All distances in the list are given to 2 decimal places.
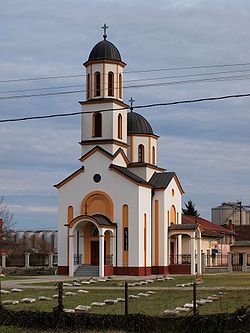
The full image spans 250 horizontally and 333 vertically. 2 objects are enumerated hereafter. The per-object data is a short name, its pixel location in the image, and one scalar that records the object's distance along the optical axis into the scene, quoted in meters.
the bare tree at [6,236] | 77.62
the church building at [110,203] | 50.31
